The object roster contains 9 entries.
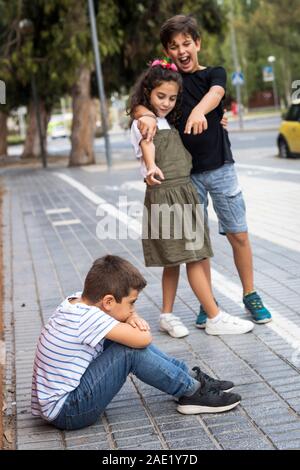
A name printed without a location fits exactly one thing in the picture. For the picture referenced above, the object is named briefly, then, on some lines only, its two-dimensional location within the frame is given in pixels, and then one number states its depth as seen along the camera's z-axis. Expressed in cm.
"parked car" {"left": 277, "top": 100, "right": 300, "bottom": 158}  2092
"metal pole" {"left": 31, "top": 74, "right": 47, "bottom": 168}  2912
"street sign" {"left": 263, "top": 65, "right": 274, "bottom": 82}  3853
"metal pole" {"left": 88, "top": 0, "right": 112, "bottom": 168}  2280
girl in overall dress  515
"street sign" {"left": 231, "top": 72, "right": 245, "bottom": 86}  4178
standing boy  520
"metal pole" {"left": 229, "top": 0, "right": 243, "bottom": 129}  4444
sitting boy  397
